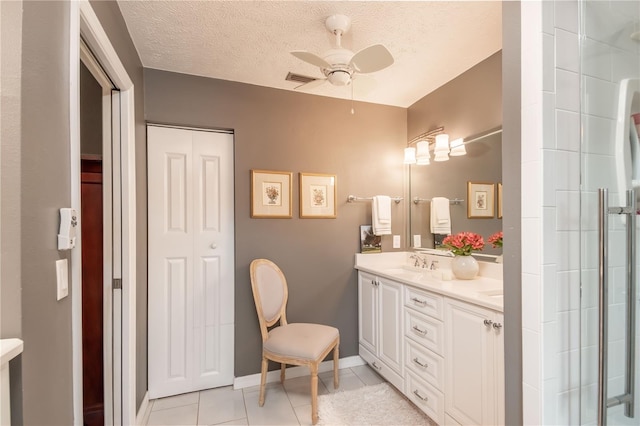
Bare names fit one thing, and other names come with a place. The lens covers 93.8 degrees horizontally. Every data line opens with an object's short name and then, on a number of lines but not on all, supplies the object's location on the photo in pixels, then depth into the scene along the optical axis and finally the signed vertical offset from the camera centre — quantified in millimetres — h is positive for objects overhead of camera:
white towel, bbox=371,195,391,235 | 2793 -24
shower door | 1045 -1
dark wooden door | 1732 -450
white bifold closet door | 2342 -371
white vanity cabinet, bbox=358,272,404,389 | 2244 -929
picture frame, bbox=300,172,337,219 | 2672 +155
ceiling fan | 1563 +828
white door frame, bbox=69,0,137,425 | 1007 +126
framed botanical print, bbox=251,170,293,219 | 2514 +164
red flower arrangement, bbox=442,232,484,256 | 2098 -225
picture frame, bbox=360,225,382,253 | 2854 -267
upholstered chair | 2033 -904
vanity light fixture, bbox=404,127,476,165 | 2426 +560
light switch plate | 897 -194
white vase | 2084 -391
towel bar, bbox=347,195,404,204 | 2832 +138
